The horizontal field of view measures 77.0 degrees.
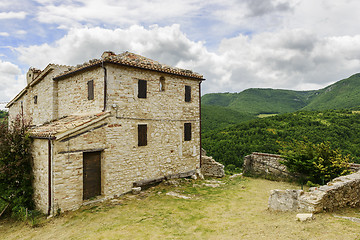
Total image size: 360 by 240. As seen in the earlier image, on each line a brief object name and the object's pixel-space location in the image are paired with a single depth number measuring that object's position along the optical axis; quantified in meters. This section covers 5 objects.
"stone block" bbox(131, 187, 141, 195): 11.07
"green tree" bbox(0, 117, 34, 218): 9.49
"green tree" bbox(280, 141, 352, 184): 11.65
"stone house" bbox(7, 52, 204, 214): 9.19
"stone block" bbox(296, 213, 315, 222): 6.24
